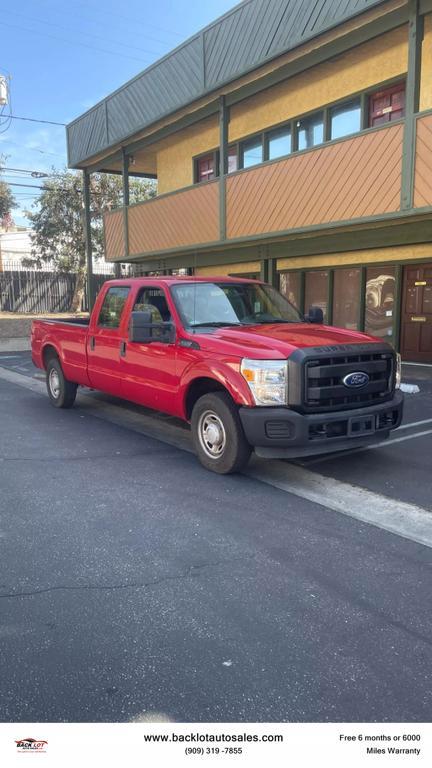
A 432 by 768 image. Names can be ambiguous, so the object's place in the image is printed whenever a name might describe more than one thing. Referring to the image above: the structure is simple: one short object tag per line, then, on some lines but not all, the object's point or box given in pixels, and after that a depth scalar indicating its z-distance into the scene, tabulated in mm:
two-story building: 9109
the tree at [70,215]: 31938
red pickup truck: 5035
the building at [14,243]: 49719
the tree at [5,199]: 33625
